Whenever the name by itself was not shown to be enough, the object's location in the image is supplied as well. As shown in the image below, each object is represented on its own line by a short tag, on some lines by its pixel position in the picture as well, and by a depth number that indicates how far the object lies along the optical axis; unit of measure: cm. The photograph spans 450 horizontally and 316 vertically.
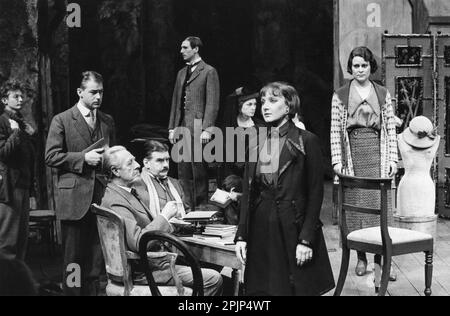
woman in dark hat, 1377
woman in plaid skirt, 1099
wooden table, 820
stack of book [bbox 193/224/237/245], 862
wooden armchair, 780
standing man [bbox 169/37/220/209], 1288
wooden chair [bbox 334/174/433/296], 916
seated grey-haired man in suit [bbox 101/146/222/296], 813
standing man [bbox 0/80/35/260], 1102
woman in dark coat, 784
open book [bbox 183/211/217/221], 891
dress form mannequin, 1187
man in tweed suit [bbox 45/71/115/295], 1062
